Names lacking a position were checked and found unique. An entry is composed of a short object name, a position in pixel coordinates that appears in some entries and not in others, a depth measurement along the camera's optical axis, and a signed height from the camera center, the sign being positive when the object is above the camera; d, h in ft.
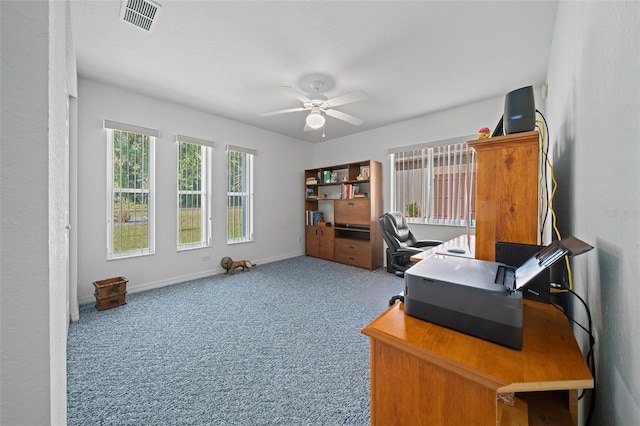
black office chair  9.67 -1.31
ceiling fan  8.52 +4.02
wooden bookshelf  14.33 -0.02
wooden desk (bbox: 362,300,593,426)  2.23 -1.54
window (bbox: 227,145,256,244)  13.79 +1.01
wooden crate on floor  8.68 -2.98
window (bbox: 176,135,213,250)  11.92 +0.93
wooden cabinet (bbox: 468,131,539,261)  3.96 +0.37
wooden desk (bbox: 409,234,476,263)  6.43 -1.10
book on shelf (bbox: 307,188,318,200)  17.87 +1.37
